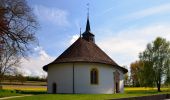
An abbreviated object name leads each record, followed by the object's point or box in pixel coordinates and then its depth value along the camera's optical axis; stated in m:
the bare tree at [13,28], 12.71
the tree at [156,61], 34.63
